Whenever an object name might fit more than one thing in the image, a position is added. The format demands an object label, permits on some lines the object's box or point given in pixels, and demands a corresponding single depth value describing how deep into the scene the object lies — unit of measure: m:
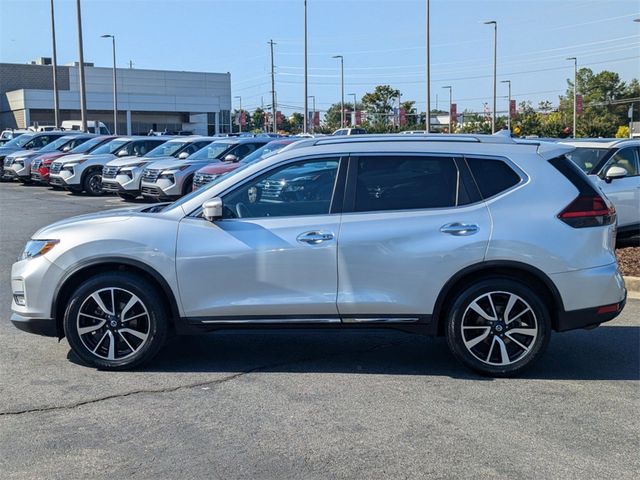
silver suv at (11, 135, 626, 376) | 5.70
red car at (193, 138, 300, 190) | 17.28
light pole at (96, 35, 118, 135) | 58.20
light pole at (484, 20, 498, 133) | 48.14
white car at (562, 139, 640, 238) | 11.63
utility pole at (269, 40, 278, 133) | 71.77
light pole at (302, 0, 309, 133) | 41.59
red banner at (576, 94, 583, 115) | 67.56
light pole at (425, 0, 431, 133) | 32.50
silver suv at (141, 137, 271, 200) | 18.56
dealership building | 73.31
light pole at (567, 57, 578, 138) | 63.49
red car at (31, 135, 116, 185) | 24.58
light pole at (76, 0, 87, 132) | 34.81
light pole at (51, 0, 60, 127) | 40.67
